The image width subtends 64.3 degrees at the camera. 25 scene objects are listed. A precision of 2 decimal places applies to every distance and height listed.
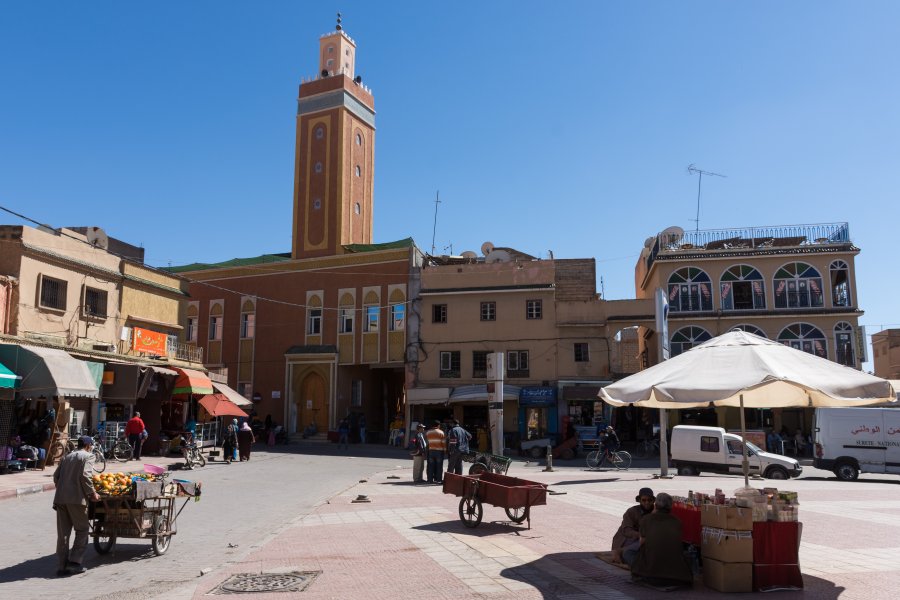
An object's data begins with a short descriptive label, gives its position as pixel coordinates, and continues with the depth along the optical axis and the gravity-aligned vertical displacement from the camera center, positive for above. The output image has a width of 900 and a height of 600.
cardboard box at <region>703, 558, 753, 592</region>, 7.14 -1.75
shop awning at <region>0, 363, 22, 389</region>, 19.09 +0.60
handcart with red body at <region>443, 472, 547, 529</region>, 10.73 -1.41
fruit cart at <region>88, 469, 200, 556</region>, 9.08 -1.39
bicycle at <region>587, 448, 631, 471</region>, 25.41 -2.05
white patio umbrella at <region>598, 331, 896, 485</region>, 8.05 +0.24
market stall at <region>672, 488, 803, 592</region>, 7.18 -1.44
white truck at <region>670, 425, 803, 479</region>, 22.48 -1.77
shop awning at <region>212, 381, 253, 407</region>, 32.01 +0.31
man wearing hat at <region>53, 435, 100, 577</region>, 8.49 -1.20
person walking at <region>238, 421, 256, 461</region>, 26.61 -1.47
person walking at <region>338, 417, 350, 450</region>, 35.59 -1.49
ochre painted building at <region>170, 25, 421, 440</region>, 41.44 +6.01
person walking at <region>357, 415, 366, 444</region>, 39.38 -1.57
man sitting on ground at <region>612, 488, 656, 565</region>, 8.06 -1.50
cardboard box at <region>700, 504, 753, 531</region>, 7.27 -1.18
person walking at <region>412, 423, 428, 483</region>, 19.55 -1.49
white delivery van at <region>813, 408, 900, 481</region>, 22.56 -1.28
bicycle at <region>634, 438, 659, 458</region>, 32.62 -2.16
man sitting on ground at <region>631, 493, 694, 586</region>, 7.27 -1.56
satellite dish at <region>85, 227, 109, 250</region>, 32.01 +7.32
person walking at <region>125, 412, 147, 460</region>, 24.00 -1.03
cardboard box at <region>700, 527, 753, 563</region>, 7.20 -1.45
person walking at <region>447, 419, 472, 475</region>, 17.20 -1.10
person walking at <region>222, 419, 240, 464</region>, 25.84 -1.58
